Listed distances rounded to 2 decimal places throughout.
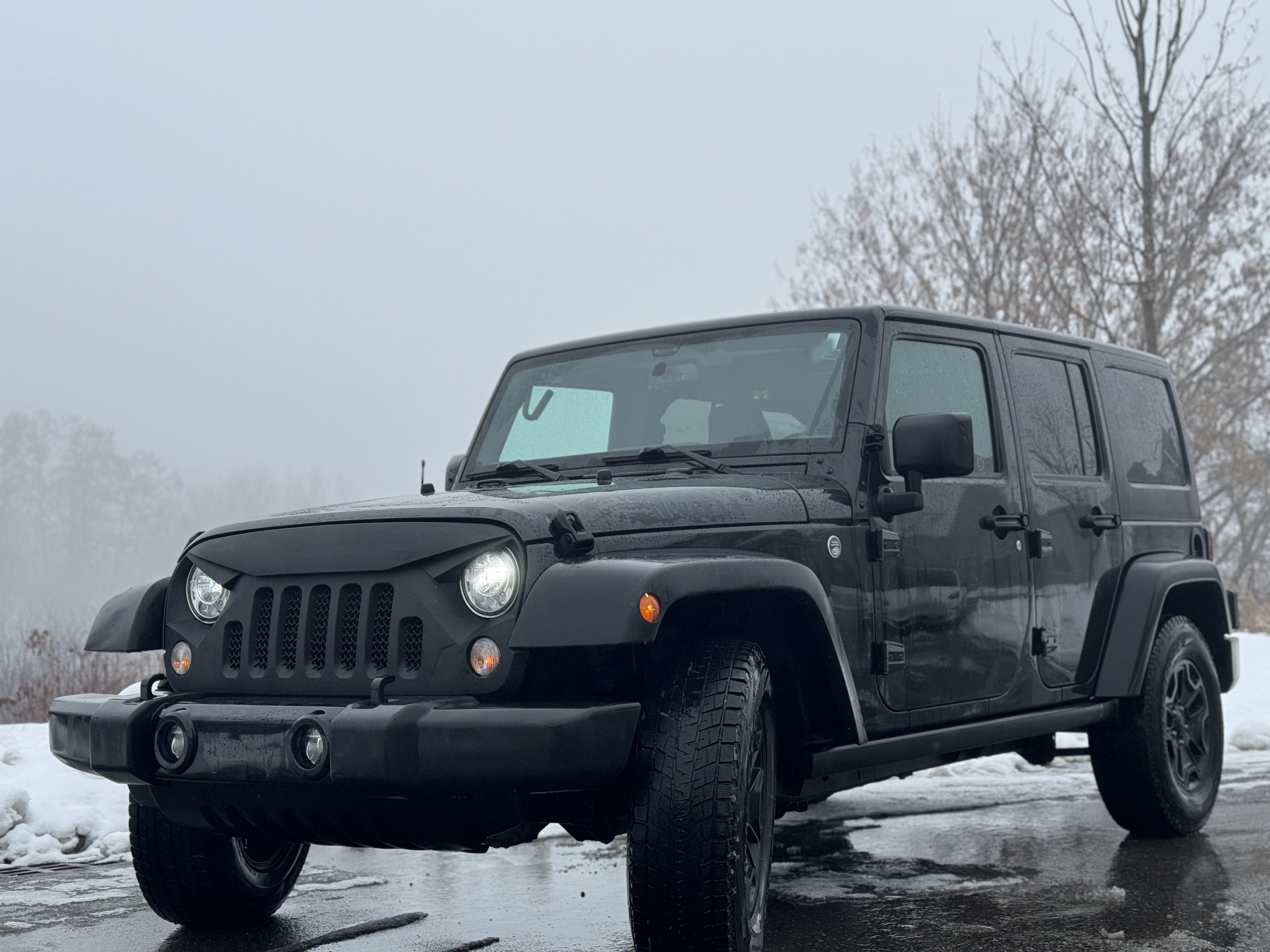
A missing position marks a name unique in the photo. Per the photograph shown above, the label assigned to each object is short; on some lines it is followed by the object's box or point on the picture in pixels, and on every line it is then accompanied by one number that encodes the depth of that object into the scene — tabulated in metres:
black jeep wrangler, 3.39
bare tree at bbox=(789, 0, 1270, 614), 16.47
